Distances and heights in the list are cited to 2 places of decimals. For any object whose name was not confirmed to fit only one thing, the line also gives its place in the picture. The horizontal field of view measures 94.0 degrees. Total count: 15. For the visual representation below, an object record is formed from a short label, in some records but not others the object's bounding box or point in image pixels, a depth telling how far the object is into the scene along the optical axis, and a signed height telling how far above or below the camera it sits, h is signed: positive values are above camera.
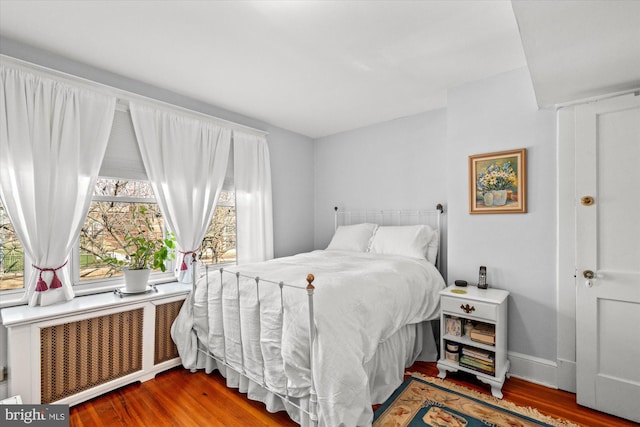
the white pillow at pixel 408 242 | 3.00 -0.30
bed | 1.61 -0.74
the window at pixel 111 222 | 2.57 -0.07
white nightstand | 2.17 -0.93
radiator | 1.88 -0.94
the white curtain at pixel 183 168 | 2.73 +0.45
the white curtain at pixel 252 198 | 3.46 +0.19
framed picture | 2.43 +0.26
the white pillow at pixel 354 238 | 3.49 -0.29
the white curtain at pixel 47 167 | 2.04 +0.34
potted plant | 2.48 -0.37
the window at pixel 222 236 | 3.41 -0.26
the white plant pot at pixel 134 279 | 2.47 -0.54
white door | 1.86 -0.28
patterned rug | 1.84 -1.30
